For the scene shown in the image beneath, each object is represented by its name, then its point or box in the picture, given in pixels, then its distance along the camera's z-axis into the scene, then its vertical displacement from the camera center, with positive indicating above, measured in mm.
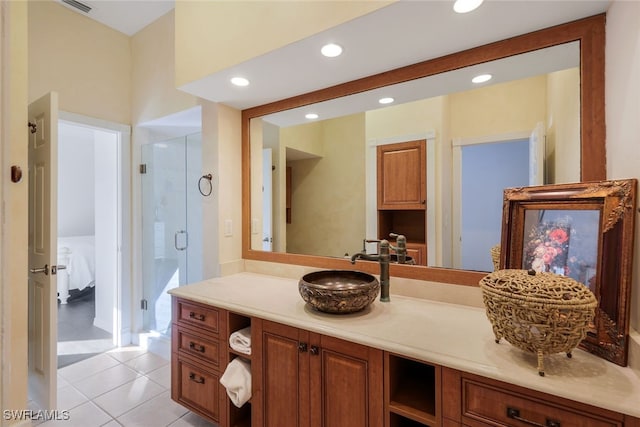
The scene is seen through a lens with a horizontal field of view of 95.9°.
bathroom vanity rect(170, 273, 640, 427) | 864 -594
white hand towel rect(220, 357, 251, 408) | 1461 -881
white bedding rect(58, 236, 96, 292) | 4148 -750
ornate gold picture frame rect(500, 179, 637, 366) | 923 -116
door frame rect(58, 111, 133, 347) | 2902 -361
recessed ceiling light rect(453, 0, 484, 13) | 1104 +795
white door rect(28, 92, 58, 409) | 1879 -250
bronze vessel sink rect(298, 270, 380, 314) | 1307 -400
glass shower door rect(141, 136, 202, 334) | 2932 -163
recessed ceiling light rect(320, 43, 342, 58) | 1405 +799
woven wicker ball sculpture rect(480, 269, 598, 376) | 823 -300
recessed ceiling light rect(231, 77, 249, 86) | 1763 +807
